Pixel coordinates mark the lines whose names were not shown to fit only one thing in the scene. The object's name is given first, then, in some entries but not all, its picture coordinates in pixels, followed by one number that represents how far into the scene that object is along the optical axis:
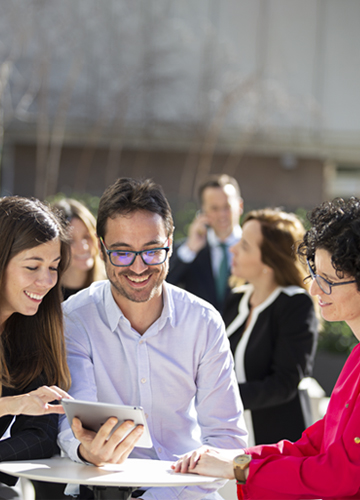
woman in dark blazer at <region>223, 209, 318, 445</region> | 3.19
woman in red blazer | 1.79
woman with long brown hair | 2.37
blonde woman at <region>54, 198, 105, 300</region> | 4.05
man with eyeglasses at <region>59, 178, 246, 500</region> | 2.42
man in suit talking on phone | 5.04
